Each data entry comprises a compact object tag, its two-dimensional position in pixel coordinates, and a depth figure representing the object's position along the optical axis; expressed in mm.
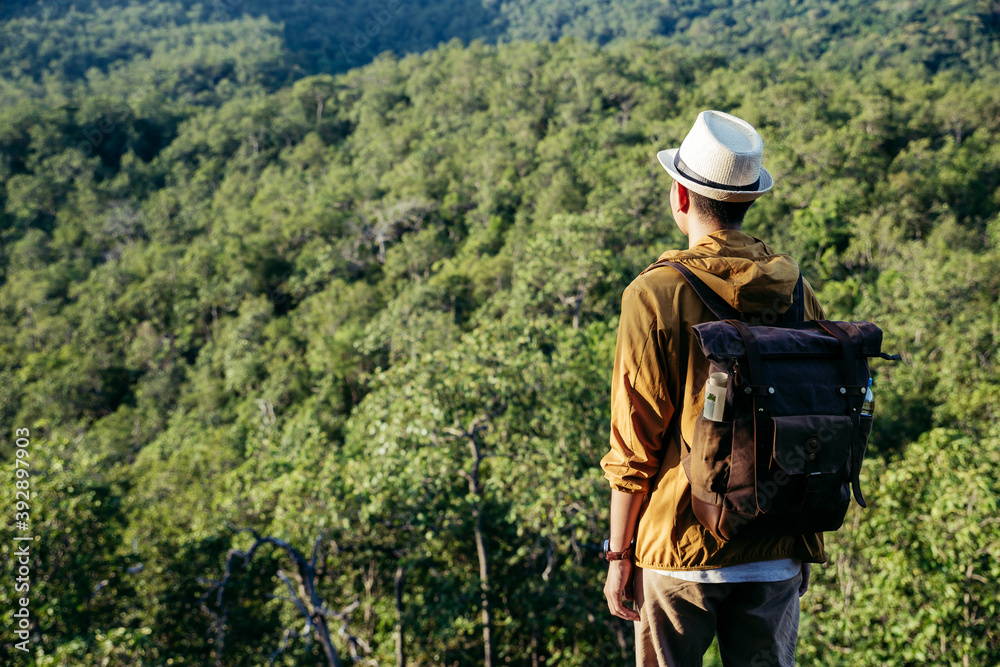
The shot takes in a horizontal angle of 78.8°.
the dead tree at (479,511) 6492
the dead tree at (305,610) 4973
